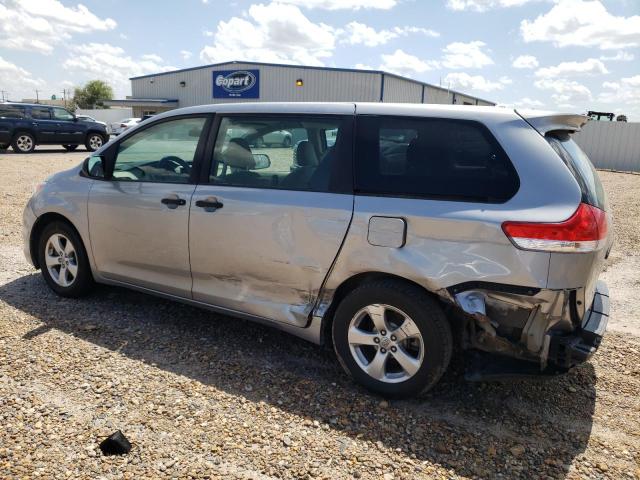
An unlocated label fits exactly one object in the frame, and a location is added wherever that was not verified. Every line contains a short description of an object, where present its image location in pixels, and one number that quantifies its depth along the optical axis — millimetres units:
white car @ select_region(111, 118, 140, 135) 26048
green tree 75381
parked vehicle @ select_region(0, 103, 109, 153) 18781
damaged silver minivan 2660
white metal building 32469
